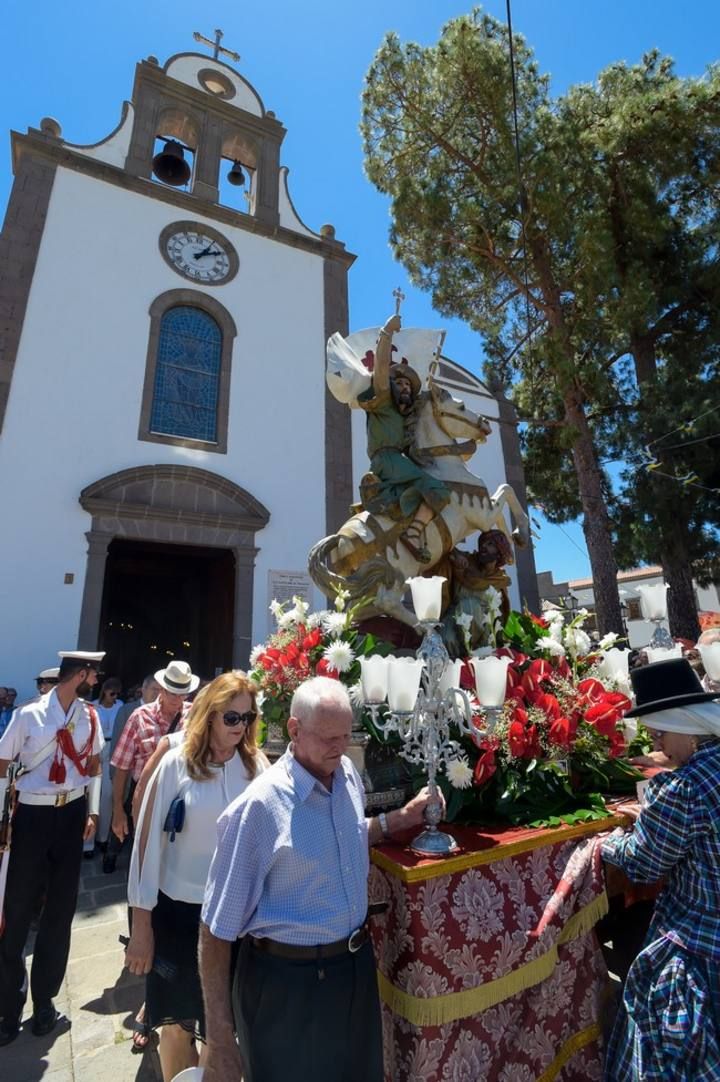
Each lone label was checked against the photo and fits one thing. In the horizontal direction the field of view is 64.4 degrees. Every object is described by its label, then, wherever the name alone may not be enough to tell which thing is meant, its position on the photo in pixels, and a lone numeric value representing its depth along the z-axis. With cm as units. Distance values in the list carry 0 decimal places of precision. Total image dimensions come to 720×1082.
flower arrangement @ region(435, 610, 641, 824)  228
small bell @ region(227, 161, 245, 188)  1211
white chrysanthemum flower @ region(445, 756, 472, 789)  220
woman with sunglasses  198
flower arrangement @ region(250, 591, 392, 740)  276
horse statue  418
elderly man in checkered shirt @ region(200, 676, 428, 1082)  142
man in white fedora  359
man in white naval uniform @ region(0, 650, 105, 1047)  270
